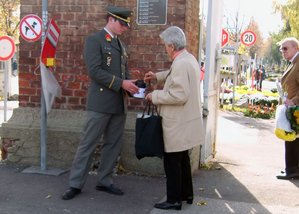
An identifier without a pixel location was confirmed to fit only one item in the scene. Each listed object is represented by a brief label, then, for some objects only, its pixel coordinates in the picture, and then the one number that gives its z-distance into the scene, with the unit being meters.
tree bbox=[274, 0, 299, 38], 24.58
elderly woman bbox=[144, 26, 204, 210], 4.72
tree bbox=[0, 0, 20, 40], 23.33
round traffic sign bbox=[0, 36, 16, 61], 12.27
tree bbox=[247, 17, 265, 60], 59.11
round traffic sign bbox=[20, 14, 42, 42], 6.49
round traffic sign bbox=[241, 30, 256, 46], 18.89
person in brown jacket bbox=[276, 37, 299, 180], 6.70
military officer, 5.14
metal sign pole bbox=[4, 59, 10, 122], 10.79
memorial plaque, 6.17
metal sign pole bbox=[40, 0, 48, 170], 6.13
